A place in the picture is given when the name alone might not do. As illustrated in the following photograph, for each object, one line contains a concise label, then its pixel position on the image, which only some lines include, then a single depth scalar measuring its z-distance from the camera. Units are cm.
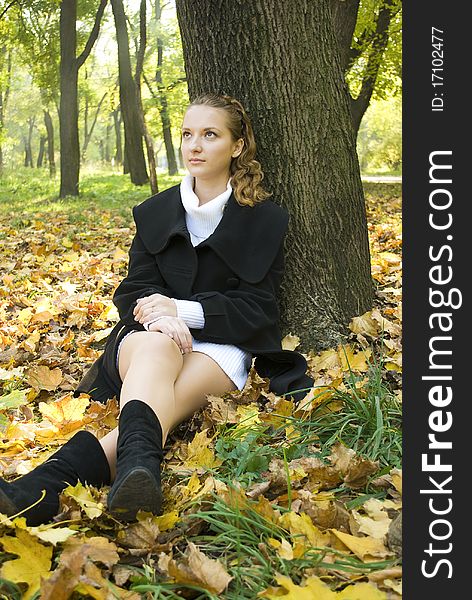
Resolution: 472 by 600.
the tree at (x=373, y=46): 1272
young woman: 281
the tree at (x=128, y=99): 1538
